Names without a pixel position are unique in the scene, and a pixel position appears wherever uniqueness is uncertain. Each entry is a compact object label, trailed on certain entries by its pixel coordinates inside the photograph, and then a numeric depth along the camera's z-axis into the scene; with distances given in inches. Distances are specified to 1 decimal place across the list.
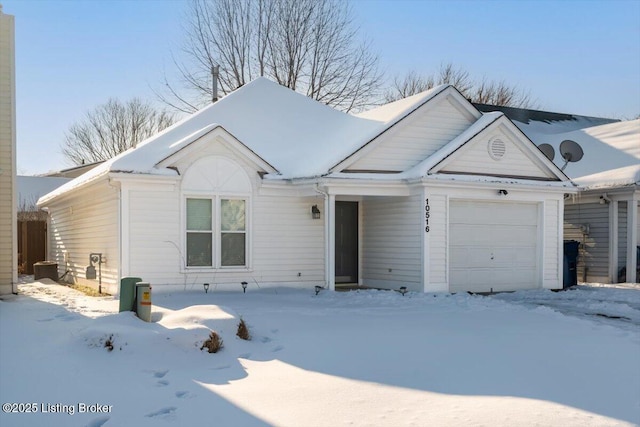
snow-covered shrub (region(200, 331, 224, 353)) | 311.6
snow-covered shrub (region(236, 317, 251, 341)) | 339.9
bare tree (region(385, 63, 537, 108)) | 1782.7
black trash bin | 675.4
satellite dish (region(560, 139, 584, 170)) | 858.8
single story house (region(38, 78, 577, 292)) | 541.0
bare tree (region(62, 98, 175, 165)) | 1784.0
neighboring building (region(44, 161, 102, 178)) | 1138.7
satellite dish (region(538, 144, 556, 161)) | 873.5
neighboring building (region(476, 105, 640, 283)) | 709.3
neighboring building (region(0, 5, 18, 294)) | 548.4
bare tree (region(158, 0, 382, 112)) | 1262.3
